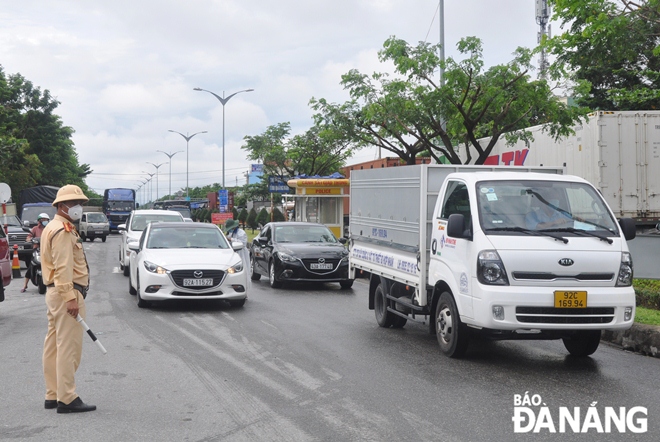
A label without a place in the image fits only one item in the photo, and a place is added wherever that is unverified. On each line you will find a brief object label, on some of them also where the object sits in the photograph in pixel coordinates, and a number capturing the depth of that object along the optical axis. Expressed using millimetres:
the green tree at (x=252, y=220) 56156
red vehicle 12855
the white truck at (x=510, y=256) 7973
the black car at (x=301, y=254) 17234
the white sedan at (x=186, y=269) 13320
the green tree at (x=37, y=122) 60938
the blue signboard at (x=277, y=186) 43094
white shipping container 18828
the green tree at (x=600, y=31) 13742
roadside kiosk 29594
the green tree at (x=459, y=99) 20891
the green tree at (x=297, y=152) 45344
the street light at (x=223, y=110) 51041
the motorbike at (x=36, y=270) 16578
